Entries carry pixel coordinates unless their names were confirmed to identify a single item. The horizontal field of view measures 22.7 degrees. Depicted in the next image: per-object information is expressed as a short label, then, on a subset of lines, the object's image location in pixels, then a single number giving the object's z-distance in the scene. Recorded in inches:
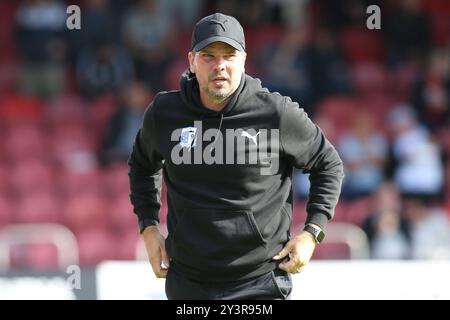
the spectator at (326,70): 468.8
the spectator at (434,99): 465.5
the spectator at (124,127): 431.2
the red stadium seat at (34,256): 389.7
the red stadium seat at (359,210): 419.9
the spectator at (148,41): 462.9
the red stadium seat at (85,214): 417.1
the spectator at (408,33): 489.4
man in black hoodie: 181.9
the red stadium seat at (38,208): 417.7
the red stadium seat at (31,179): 426.9
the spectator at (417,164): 429.7
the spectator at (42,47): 456.8
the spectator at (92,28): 457.7
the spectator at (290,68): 456.1
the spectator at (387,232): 406.3
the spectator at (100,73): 459.5
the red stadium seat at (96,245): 408.8
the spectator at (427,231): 407.2
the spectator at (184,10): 506.2
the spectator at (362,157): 430.3
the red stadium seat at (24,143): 441.1
